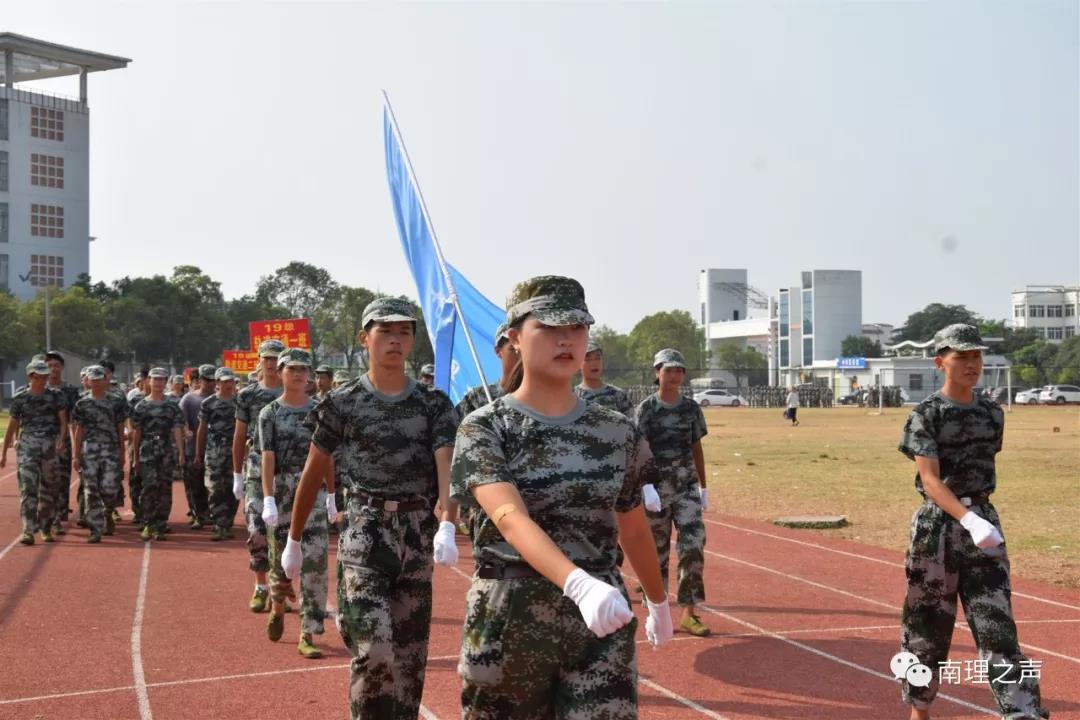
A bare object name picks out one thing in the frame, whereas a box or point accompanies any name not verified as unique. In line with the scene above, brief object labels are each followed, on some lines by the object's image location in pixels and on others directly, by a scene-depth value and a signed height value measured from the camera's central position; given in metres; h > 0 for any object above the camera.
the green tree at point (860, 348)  123.62 +2.63
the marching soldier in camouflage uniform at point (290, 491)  8.38 -0.79
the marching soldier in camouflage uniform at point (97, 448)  14.60 -0.84
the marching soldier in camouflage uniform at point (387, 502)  5.62 -0.60
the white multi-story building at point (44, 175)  85.19 +14.19
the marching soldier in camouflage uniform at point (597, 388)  9.37 -0.10
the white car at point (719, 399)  82.00 -1.59
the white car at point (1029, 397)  80.81 -1.52
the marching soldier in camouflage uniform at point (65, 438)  14.38 -0.72
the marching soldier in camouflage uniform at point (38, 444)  14.38 -0.78
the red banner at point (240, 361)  28.73 +0.37
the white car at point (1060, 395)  79.44 -1.37
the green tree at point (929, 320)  138.12 +6.05
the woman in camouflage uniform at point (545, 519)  3.91 -0.46
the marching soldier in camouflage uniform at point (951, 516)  6.10 -0.71
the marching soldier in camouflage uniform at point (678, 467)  9.29 -0.70
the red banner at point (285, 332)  24.45 +0.91
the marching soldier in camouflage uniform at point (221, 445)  14.68 -0.81
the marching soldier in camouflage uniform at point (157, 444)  15.18 -0.84
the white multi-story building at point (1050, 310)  148.88 +7.63
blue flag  10.59 +0.67
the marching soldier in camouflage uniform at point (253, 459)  9.70 -0.65
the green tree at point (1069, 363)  97.94 +0.86
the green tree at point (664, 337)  112.50 +3.51
